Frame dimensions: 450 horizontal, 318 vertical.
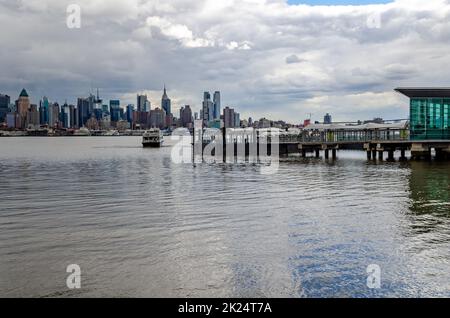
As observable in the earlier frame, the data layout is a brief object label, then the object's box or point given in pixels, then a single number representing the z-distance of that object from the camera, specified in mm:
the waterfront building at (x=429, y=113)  61781
